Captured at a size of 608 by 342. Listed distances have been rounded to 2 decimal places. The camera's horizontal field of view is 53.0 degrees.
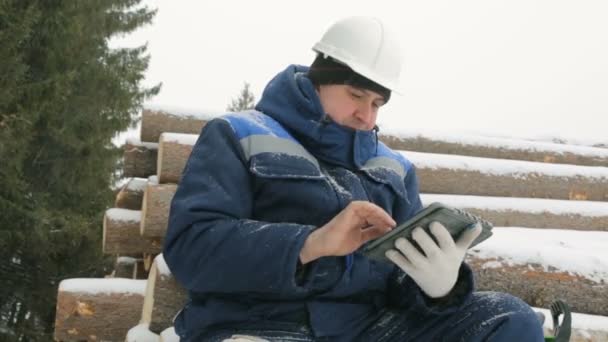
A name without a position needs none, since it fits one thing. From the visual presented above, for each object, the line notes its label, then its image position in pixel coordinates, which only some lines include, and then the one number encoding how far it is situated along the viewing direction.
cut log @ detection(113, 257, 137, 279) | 5.47
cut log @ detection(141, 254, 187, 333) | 2.51
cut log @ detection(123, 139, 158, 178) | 4.51
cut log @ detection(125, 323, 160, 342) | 2.49
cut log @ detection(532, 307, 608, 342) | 2.40
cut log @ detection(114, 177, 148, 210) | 4.68
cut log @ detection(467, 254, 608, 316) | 2.65
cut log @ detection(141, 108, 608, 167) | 4.49
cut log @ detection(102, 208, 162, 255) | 4.17
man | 1.77
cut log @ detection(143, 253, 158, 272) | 4.05
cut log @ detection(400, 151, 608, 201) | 4.44
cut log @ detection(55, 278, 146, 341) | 3.38
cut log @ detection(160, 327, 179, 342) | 2.30
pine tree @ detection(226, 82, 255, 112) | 30.98
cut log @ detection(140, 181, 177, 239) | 3.49
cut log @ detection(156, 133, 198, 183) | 3.71
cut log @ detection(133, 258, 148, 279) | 4.54
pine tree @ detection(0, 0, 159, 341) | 9.02
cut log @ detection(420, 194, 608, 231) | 4.21
